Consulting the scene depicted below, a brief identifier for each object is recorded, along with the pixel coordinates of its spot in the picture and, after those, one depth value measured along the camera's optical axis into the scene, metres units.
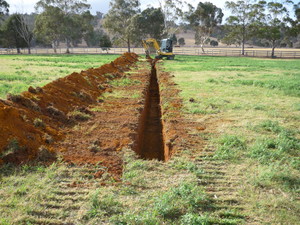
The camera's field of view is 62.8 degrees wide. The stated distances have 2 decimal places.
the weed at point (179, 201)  3.69
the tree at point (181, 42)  103.31
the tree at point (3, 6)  59.16
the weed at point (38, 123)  6.31
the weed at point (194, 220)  3.46
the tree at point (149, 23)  52.75
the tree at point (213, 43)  95.79
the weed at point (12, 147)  4.91
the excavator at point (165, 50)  31.75
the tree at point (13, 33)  56.06
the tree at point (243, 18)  52.91
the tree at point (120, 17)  56.02
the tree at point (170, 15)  55.81
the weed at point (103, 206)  3.66
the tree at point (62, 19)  53.41
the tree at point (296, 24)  50.78
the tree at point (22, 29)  55.73
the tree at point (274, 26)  49.41
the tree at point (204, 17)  60.19
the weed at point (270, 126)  7.00
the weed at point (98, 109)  8.99
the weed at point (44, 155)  5.12
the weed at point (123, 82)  14.02
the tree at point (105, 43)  58.21
